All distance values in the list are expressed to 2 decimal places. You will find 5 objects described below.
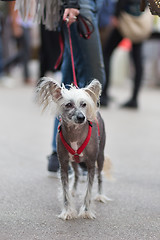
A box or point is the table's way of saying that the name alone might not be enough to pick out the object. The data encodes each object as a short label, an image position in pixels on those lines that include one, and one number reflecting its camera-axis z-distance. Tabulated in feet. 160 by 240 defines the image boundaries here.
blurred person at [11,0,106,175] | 13.91
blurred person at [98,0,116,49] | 31.24
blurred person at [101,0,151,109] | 29.24
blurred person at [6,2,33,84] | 46.19
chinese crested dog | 11.26
